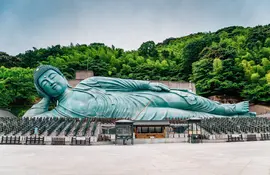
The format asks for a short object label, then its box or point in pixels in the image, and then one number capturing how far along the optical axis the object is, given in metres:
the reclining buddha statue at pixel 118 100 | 22.48
